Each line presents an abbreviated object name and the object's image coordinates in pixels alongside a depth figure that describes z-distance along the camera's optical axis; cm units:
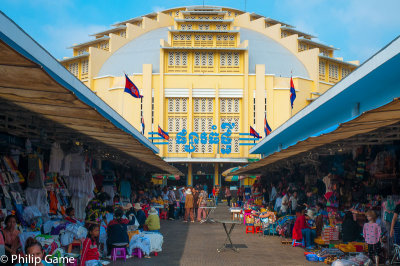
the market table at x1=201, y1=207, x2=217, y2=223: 2019
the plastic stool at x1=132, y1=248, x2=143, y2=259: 1058
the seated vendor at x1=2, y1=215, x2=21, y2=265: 719
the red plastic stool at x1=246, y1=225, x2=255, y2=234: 1602
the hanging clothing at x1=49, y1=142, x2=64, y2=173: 1017
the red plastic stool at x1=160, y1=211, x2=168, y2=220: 2153
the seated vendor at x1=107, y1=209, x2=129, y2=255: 1010
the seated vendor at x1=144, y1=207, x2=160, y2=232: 1293
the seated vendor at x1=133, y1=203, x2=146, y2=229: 1331
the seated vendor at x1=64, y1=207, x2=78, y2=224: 997
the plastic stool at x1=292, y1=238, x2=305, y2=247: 1243
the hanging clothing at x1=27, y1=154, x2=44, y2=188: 933
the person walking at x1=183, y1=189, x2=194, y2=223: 2039
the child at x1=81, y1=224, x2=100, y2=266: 826
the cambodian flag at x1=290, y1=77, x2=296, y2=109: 2426
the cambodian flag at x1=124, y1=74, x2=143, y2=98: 2216
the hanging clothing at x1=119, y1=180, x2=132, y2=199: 1785
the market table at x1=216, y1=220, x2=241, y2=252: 1153
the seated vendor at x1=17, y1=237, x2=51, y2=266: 555
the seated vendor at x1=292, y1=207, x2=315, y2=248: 1203
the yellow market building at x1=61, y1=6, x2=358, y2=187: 4056
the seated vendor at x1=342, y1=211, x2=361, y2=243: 1035
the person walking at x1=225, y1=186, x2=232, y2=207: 3275
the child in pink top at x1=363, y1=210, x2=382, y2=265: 905
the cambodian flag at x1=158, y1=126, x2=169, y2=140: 3396
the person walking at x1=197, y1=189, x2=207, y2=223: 2061
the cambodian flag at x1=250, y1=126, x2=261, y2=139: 3247
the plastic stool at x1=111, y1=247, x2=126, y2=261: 1012
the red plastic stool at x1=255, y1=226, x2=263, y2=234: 1598
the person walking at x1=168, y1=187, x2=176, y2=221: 2163
